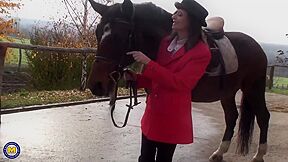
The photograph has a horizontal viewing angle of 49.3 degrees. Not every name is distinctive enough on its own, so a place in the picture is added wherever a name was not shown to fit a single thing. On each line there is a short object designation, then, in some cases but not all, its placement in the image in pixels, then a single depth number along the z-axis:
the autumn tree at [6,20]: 12.53
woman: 1.78
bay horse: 1.96
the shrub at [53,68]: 7.84
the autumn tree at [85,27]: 8.93
